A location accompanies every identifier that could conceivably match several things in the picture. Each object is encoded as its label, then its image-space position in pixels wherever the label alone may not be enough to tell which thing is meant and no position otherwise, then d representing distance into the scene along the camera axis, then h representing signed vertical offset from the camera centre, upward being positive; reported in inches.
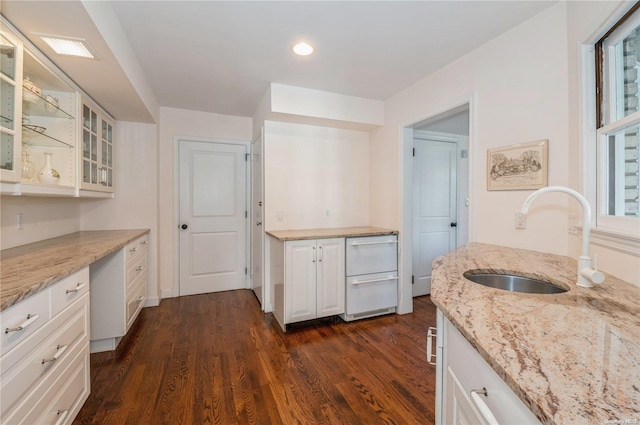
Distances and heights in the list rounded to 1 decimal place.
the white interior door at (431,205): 142.1 +4.3
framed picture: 68.7 +12.4
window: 47.9 +15.6
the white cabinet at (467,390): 23.0 -17.5
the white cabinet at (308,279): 104.0 -25.7
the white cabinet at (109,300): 87.5 -27.9
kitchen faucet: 42.1 -3.8
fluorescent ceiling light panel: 60.8 +37.7
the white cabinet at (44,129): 56.2 +22.3
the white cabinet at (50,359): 38.9 -24.6
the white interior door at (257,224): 128.1 -5.6
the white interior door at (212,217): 142.1 -2.4
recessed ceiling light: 83.3 +50.1
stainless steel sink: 50.4 -12.8
